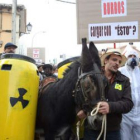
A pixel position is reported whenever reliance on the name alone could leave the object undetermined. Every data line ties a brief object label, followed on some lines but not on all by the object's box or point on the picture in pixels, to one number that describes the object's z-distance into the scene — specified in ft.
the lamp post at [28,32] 55.93
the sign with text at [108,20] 19.38
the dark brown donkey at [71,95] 9.87
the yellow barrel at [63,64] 13.34
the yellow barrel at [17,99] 10.73
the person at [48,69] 22.04
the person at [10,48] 19.81
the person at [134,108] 15.46
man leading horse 11.24
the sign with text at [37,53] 51.98
